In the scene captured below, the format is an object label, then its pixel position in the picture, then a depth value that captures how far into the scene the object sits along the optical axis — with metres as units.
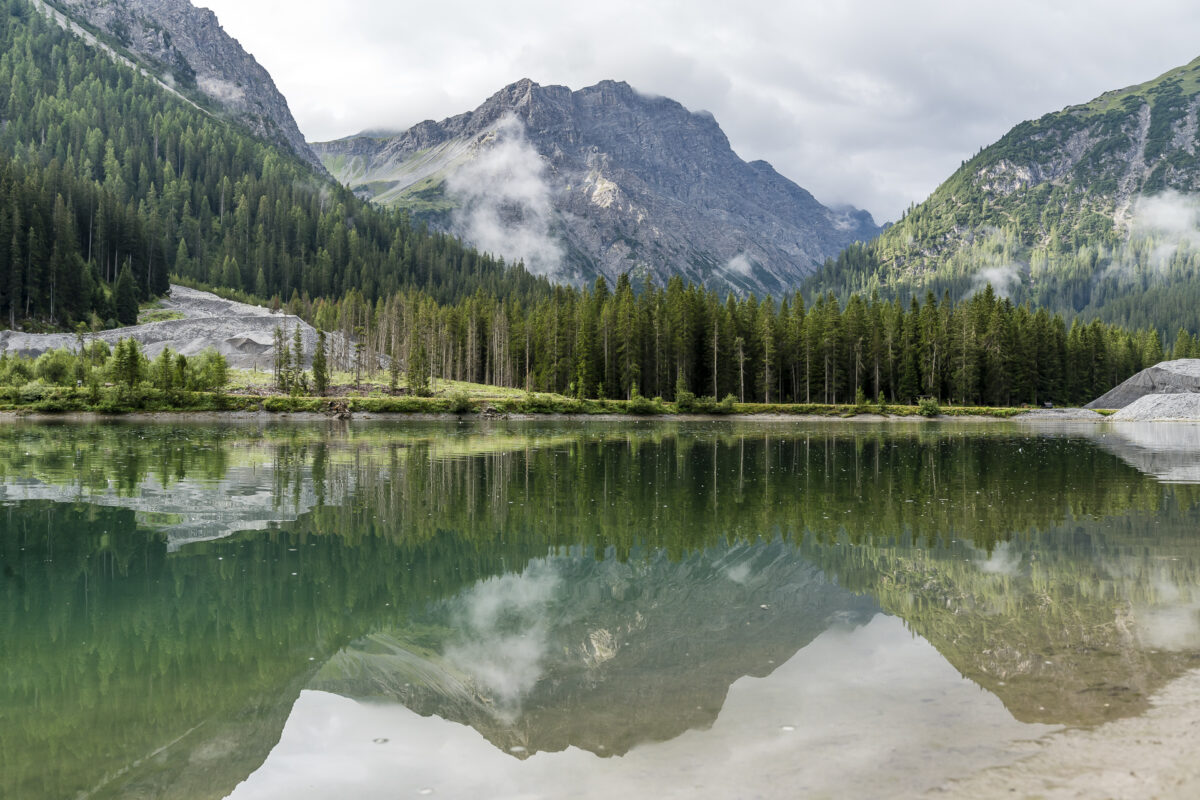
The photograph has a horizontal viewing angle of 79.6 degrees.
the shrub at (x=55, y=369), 84.06
